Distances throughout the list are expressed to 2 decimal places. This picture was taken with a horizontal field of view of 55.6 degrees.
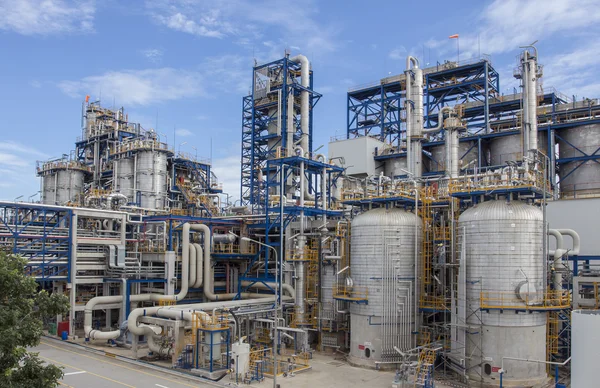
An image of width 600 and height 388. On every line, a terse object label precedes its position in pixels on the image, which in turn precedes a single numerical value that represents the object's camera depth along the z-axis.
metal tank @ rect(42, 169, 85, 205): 77.69
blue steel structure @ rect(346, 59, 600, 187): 54.88
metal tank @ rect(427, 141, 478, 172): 59.03
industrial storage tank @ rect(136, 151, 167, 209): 66.25
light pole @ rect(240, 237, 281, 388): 29.32
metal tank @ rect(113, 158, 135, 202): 68.12
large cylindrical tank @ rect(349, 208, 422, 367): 37.31
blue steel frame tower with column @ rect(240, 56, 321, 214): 63.59
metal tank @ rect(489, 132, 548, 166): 55.75
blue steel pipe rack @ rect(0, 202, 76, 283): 43.34
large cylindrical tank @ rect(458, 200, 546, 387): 32.69
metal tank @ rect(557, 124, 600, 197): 53.12
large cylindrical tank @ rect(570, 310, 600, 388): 19.75
